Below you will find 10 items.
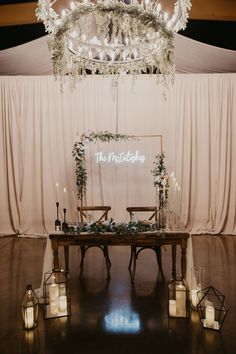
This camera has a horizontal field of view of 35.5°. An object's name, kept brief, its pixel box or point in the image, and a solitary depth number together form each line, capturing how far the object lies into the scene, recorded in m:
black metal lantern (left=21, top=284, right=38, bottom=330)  2.90
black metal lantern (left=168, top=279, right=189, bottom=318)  3.11
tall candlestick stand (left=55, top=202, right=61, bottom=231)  3.94
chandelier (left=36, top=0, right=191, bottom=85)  3.12
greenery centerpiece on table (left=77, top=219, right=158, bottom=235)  3.61
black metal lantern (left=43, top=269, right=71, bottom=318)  3.18
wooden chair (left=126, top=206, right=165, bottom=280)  4.44
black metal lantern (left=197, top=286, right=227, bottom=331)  2.92
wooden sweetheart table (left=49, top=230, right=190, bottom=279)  3.55
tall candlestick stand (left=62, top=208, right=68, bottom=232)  3.78
